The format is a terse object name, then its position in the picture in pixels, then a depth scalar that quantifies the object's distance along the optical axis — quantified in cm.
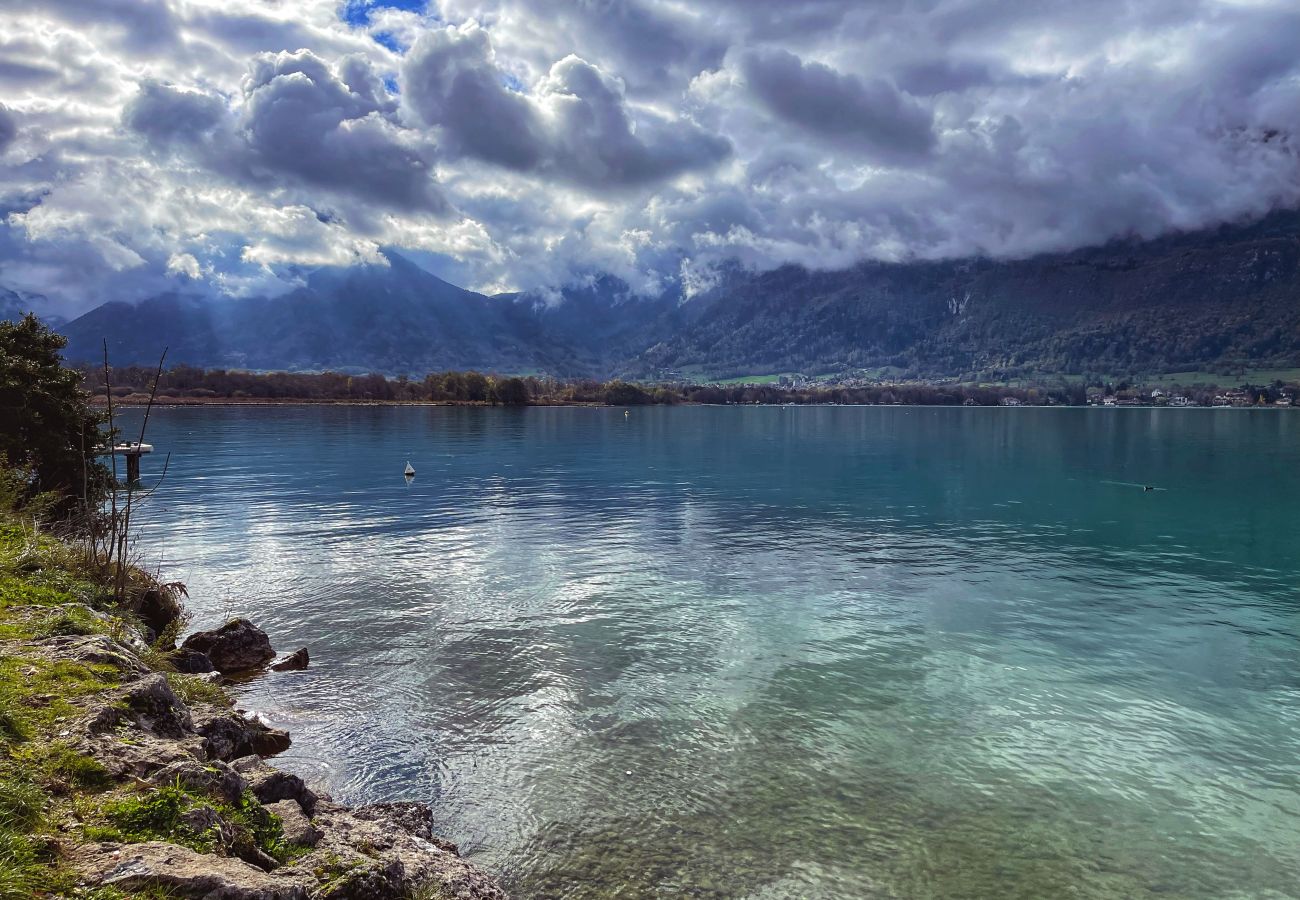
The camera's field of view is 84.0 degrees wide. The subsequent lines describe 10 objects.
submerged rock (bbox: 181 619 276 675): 2423
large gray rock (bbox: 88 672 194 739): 1163
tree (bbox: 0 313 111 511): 3728
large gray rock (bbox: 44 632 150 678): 1377
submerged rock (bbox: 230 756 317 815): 1230
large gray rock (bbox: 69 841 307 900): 761
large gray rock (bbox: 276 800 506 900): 1000
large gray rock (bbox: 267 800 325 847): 1083
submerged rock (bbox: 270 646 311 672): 2462
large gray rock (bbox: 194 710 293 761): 1482
